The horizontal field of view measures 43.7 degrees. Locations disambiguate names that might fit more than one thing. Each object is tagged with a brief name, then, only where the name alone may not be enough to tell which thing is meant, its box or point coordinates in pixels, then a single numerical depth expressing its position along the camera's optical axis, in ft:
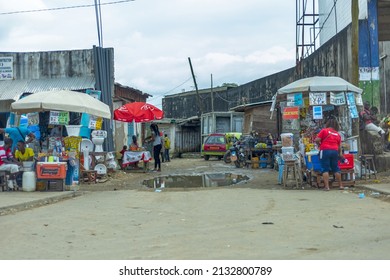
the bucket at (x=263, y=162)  68.85
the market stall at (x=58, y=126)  42.29
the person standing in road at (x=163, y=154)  93.53
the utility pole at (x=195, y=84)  133.59
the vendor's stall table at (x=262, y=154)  68.64
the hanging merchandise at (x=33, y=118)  48.52
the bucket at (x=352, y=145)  44.39
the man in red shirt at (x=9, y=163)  42.29
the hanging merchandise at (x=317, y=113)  45.44
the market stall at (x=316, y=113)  42.60
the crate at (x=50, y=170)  42.09
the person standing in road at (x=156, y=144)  64.59
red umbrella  62.95
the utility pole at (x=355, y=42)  47.25
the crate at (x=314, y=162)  41.93
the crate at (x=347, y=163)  41.86
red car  95.61
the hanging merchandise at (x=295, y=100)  45.73
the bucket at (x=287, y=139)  43.24
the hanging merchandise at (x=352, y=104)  44.65
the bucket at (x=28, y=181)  42.11
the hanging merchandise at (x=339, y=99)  44.88
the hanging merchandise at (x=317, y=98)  44.88
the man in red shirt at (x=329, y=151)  40.01
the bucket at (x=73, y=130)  49.91
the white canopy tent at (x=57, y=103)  44.52
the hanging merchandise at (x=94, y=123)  50.65
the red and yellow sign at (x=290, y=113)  47.06
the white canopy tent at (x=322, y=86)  44.60
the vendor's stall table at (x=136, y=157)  63.98
